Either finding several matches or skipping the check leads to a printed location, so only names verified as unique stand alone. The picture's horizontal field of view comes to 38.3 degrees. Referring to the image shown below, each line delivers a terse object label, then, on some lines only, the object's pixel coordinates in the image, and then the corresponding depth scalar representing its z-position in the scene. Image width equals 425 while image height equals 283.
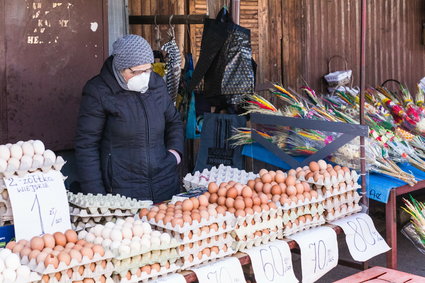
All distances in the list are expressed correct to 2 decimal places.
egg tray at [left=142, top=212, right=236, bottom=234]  2.65
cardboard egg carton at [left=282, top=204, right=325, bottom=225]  3.16
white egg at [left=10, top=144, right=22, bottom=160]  2.82
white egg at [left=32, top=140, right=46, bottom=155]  2.90
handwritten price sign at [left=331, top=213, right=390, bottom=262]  3.42
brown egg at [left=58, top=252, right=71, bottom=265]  2.28
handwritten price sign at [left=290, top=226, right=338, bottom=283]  3.16
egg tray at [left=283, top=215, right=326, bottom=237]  3.19
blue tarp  3.71
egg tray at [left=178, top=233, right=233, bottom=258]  2.67
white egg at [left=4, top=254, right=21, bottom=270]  2.21
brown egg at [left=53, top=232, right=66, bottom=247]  2.46
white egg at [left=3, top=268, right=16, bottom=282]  2.17
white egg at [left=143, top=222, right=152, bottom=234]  2.59
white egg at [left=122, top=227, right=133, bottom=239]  2.53
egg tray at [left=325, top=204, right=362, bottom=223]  3.46
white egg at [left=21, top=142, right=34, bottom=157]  2.87
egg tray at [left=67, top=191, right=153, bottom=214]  2.97
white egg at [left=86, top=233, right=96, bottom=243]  2.53
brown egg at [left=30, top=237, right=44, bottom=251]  2.39
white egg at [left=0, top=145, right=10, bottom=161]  2.79
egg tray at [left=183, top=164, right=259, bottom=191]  3.71
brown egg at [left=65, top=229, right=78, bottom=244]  2.50
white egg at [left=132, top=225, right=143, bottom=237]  2.56
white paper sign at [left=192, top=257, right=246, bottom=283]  2.68
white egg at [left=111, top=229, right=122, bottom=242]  2.49
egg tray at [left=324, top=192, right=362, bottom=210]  3.43
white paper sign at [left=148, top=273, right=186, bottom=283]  2.54
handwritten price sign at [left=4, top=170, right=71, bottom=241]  2.71
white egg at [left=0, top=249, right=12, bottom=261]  2.26
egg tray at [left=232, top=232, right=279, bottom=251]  2.91
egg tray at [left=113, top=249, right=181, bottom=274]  2.45
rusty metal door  4.08
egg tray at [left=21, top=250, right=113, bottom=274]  2.24
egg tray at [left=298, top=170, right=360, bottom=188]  3.36
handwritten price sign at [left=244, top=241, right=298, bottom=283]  2.89
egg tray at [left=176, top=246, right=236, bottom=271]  2.69
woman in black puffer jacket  3.53
